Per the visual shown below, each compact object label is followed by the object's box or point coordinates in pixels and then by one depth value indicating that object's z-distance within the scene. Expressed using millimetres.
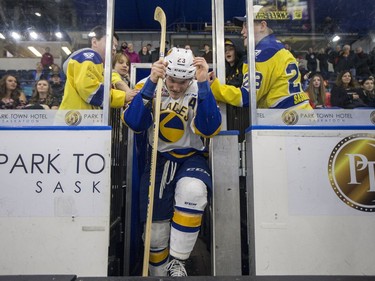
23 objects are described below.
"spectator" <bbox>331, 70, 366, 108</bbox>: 1774
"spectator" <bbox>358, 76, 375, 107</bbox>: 1802
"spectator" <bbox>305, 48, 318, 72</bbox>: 1861
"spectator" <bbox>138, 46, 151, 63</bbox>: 6398
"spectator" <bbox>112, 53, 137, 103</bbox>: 2170
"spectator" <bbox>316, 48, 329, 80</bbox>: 1880
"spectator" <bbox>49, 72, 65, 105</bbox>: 1752
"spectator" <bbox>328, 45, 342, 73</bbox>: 1892
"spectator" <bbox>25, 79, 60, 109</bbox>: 1734
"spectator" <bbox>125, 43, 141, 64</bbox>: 4957
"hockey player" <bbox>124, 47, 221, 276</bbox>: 1709
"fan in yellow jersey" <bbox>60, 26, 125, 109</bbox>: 1750
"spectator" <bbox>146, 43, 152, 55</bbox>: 6637
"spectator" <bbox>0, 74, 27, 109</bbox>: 1751
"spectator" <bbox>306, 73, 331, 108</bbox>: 1779
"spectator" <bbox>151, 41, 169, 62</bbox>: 5886
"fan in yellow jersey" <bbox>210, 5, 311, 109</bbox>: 1823
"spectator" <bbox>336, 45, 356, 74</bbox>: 1865
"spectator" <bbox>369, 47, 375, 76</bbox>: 1881
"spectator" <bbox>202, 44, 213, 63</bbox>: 5196
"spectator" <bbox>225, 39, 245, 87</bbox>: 2320
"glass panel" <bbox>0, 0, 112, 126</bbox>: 1720
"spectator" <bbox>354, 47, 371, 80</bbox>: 1869
